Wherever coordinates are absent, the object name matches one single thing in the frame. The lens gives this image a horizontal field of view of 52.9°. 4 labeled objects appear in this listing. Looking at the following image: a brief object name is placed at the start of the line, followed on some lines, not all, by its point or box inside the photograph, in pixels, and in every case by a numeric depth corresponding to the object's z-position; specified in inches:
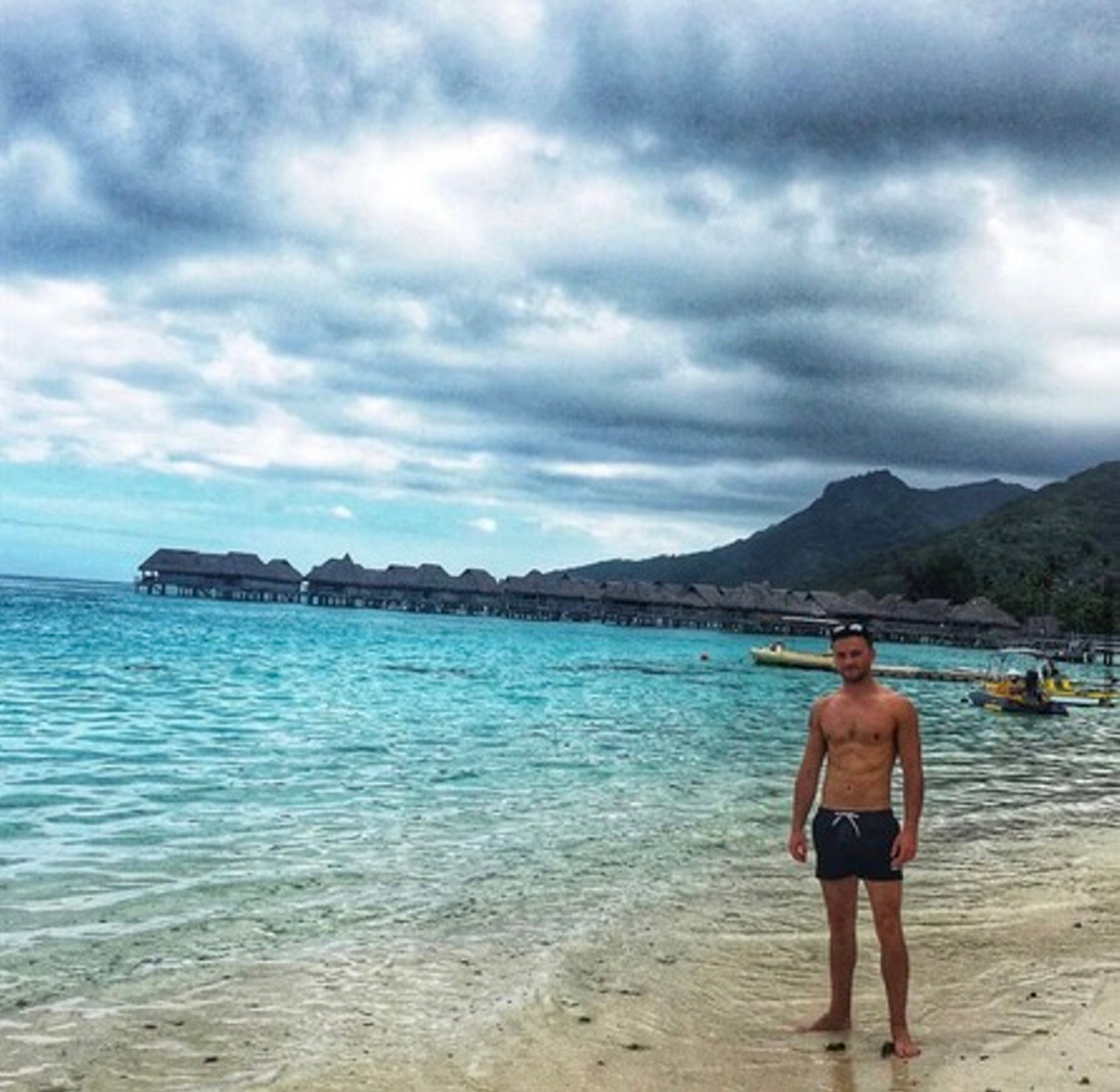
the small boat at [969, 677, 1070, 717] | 1395.2
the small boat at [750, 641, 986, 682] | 2209.9
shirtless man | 217.6
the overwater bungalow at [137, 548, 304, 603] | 5108.3
